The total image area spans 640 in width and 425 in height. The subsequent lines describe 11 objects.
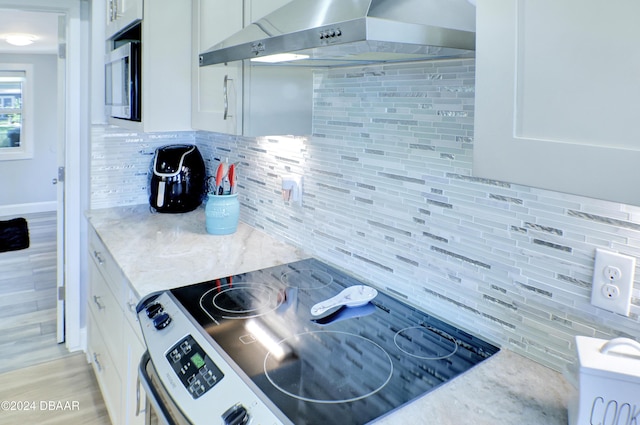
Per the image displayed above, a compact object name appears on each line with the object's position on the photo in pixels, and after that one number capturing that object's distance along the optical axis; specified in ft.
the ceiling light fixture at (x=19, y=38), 15.83
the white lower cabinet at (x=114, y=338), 5.32
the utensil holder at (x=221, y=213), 6.75
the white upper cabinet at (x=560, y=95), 1.92
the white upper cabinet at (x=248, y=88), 5.14
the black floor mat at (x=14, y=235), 16.03
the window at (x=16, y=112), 21.04
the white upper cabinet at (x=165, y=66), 6.30
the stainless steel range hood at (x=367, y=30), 2.76
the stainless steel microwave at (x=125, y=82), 6.57
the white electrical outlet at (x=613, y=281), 2.94
